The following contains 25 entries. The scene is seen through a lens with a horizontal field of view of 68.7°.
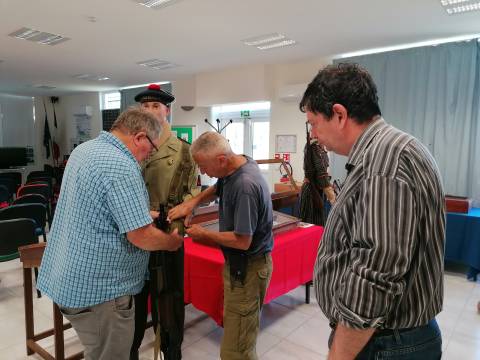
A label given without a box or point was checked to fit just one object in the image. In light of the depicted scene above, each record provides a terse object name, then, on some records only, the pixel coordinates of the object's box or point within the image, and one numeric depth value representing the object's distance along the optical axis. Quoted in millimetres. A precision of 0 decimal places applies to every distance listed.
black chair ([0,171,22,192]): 7977
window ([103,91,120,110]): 9605
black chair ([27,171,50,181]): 7740
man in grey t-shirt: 1659
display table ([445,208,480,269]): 3807
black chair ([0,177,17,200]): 6523
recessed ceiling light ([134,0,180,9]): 3491
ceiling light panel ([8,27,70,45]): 4484
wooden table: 2086
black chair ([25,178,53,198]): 6127
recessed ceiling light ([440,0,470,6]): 3361
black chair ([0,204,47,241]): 3531
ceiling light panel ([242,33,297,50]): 4617
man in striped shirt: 717
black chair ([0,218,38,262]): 3068
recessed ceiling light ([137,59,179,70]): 6098
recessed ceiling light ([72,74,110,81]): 7387
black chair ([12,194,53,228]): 4344
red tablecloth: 2148
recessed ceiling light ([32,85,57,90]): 8961
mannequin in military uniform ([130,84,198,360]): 1699
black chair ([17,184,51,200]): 5277
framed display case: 2445
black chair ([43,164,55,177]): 9688
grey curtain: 4406
